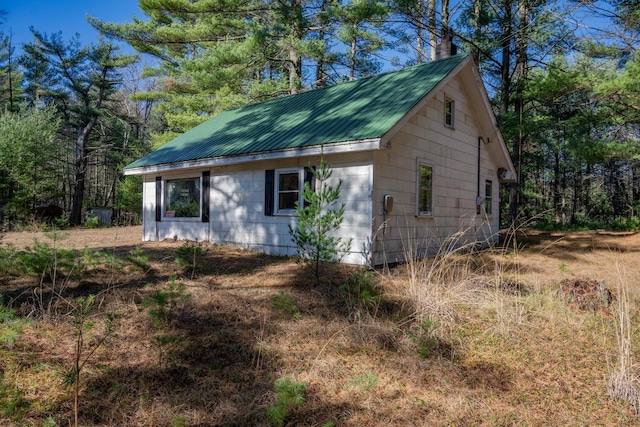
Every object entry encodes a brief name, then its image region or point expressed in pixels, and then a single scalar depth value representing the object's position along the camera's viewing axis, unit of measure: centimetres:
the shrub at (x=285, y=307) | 467
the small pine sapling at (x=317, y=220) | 525
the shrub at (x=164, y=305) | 418
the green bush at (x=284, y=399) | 271
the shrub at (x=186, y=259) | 662
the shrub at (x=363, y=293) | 483
